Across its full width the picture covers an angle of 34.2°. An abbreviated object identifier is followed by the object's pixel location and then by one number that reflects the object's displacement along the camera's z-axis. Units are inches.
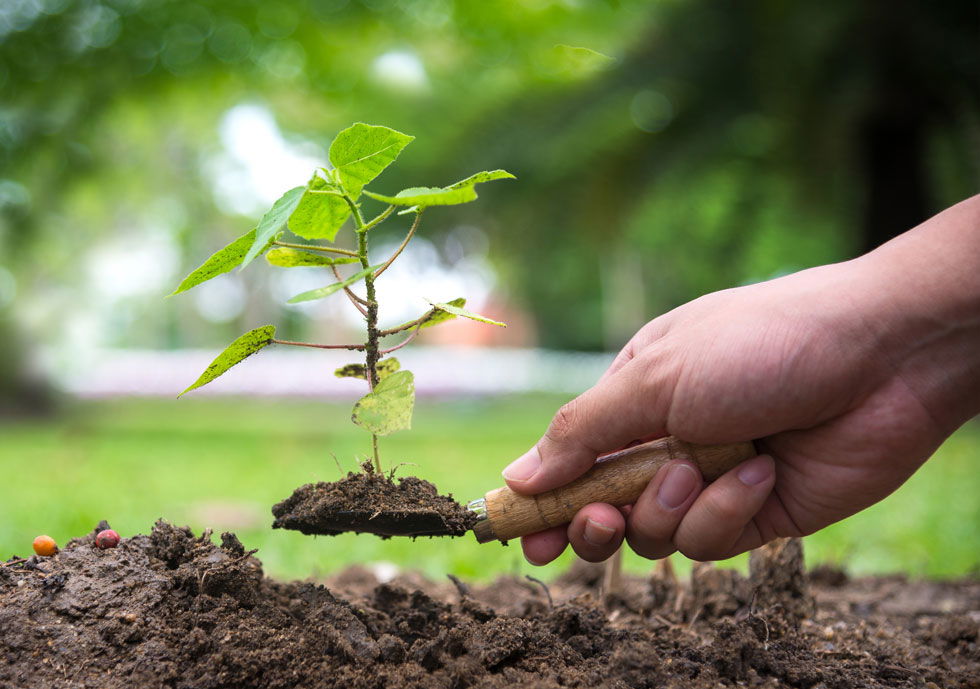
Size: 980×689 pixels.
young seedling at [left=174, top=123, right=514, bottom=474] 23.2
